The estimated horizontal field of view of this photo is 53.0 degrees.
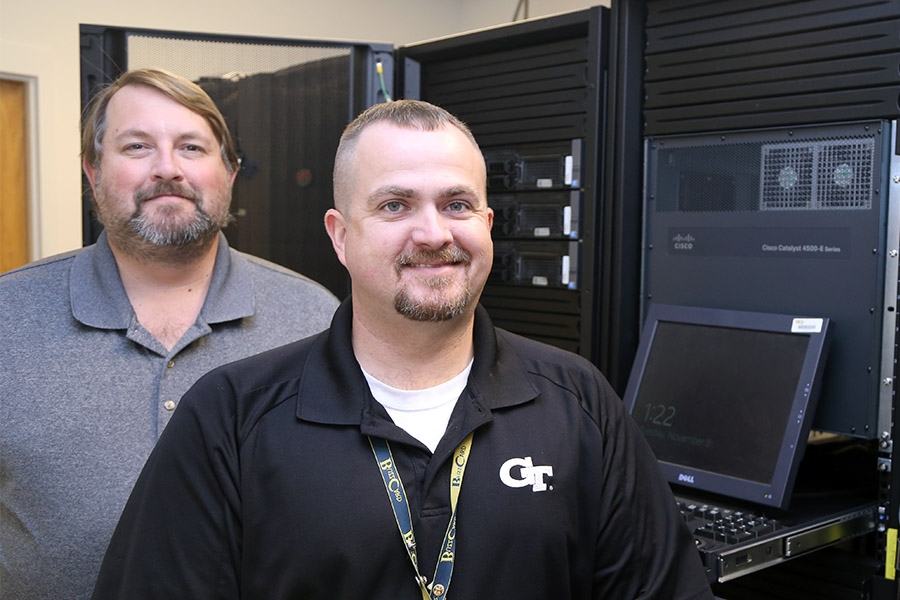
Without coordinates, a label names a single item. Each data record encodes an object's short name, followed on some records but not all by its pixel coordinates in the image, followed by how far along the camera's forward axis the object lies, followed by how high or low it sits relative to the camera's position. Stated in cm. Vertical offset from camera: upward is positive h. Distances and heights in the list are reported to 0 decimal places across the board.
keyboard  152 -47
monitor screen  170 -28
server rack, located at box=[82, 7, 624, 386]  204 +26
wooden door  339 +28
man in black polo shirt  110 -26
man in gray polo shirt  153 -14
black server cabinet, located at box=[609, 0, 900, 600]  163 +15
